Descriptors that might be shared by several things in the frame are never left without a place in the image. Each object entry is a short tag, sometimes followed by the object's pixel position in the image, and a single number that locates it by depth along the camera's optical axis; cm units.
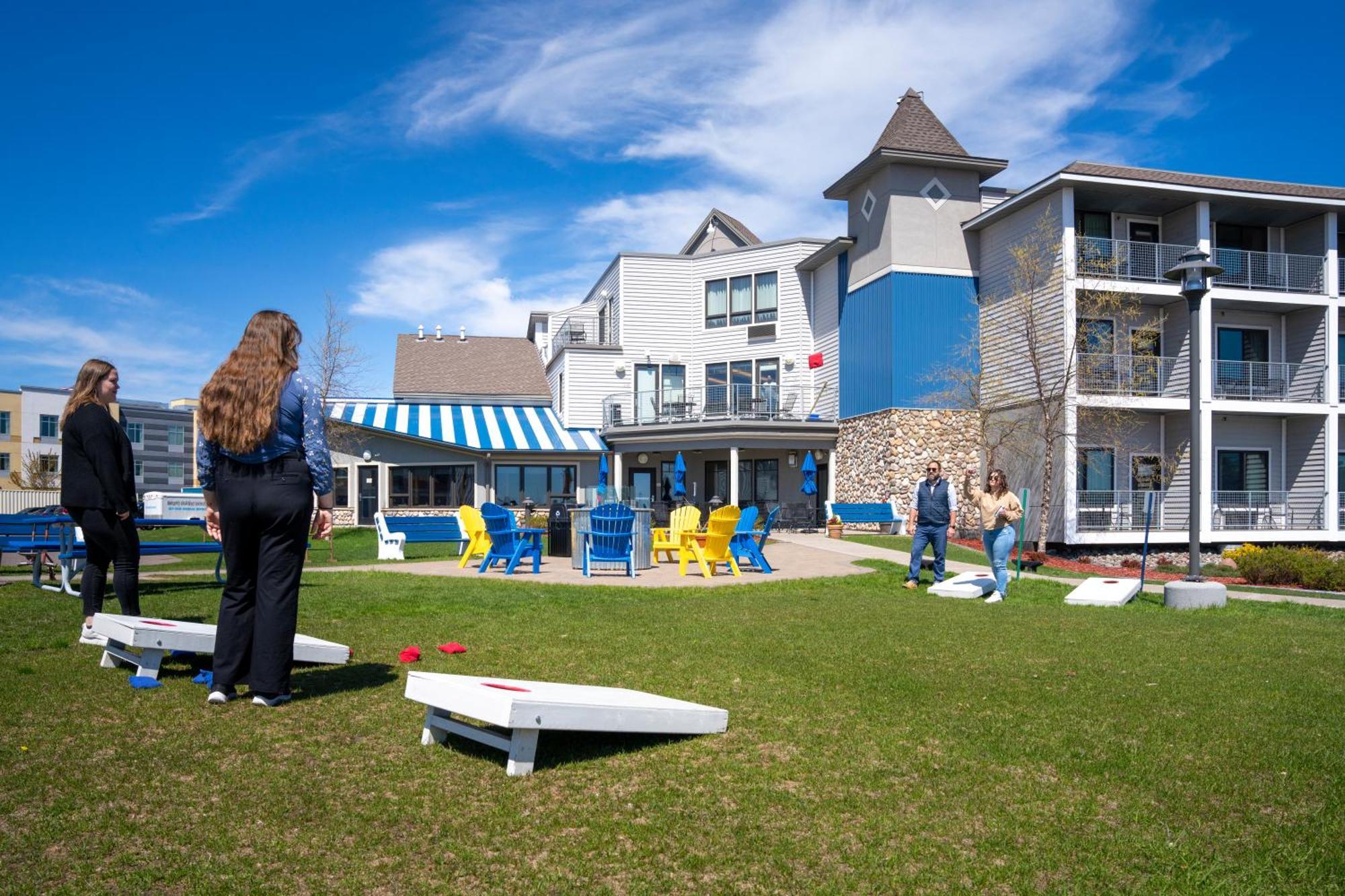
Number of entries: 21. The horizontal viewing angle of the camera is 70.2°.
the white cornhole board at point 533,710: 379
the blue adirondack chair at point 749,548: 1520
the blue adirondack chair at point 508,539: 1445
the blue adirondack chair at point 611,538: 1404
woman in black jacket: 634
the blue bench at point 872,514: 2788
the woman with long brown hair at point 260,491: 484
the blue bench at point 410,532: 1891
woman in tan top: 1173
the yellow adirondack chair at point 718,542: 1420
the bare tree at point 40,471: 5056
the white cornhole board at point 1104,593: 1130
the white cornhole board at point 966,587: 1170
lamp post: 1097
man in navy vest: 1277
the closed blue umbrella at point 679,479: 3081
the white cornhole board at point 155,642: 519
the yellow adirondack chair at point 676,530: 1602
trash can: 1783
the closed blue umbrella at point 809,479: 2969
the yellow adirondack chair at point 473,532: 1542
